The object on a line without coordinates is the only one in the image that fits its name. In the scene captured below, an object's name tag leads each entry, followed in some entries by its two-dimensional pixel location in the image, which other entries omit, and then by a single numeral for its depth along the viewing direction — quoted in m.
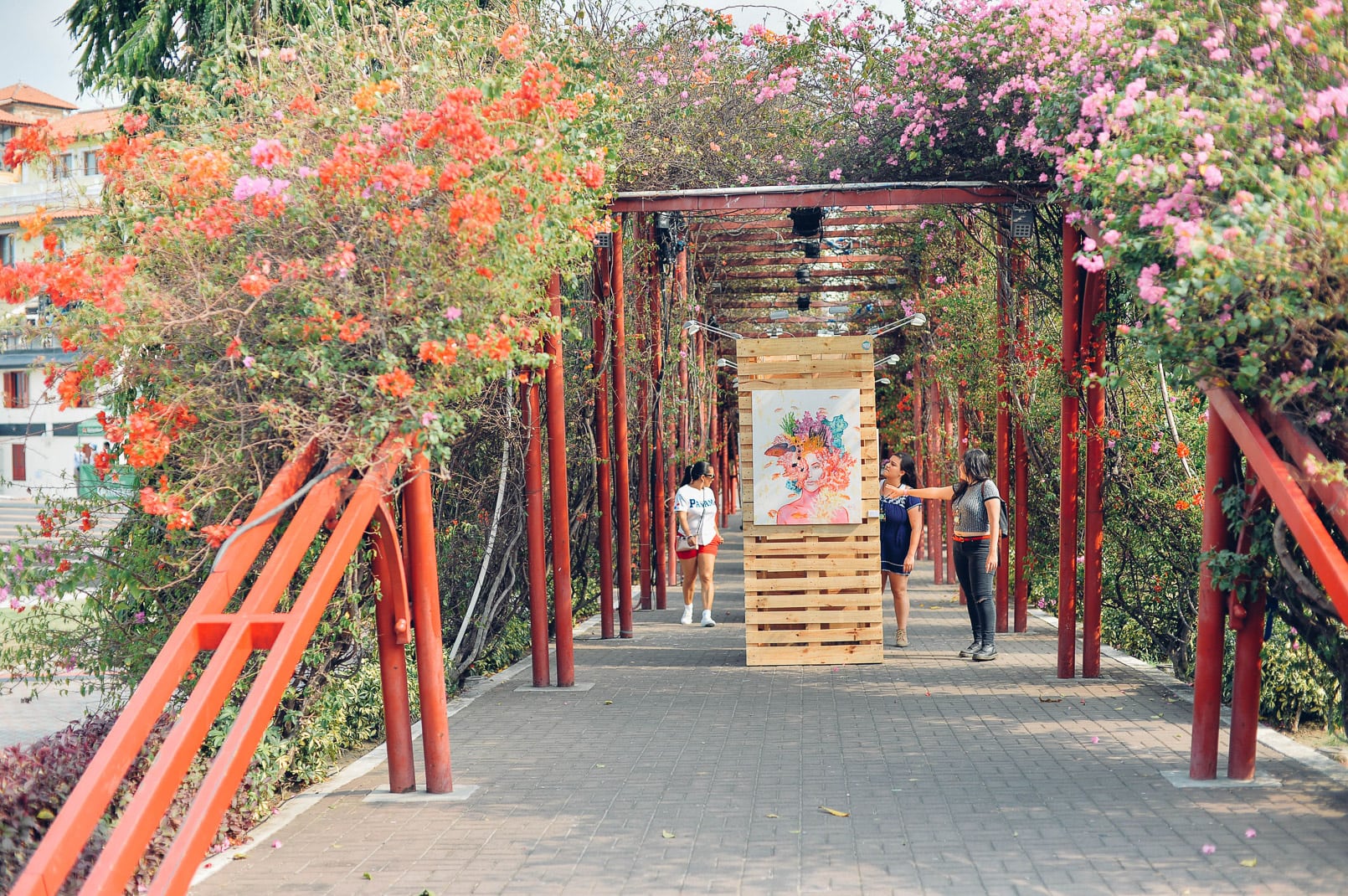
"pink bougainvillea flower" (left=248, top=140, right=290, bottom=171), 5.08
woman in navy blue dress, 11.98
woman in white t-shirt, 13.41
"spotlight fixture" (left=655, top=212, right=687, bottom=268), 12.84
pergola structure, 4.01
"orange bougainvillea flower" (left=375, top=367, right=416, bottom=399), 4.90
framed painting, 10.56
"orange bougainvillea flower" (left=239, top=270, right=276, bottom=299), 4.76
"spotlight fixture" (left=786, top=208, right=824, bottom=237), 11.06
